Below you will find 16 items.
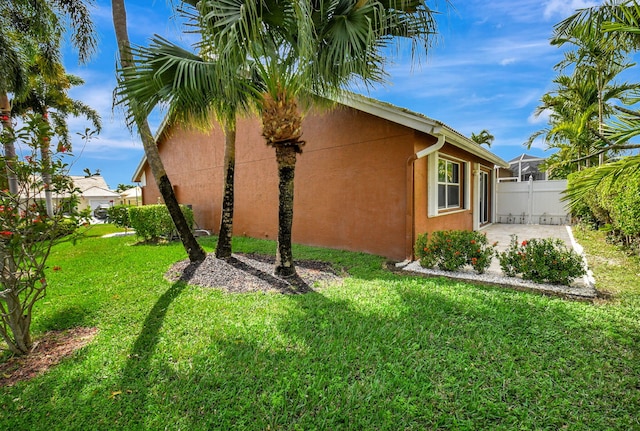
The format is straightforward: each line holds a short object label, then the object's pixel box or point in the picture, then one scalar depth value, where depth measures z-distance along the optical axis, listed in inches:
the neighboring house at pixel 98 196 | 1603.1
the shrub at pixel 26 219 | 139.2
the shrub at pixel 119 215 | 577.6
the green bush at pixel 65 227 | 156.5
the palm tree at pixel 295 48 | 182.4
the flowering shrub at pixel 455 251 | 248.7
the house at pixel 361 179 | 303.9
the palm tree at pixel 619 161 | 138.4
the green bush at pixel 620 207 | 160.6
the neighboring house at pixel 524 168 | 1099.3
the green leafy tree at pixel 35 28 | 376.2
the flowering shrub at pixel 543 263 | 214.5
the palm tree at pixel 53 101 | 733.9
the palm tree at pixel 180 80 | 199.8
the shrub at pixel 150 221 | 461.7
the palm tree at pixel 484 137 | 1128.8
